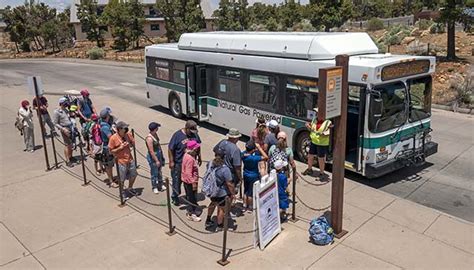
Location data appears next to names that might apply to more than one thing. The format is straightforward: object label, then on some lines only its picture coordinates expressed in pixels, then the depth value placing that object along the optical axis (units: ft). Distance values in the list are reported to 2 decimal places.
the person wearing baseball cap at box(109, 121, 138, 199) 28.22
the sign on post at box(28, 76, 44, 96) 36.09
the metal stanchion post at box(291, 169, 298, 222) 25.74
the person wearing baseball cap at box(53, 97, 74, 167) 36.20
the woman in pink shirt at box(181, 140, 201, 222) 25.09
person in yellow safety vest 31.40
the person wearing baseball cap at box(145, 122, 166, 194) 28.22
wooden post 22.61
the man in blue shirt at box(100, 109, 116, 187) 31.58
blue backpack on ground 23.31
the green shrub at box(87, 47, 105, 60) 140.15
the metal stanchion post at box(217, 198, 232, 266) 20.62
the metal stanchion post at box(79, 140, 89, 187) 32.65
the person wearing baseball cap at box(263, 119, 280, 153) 27.25
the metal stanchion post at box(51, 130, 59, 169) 37.04
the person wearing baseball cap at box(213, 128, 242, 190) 24.14
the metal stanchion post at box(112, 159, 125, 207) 28.43
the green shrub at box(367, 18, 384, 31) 143.74
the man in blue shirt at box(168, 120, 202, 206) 26.35
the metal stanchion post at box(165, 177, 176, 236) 23.95
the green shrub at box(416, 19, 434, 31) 123.52
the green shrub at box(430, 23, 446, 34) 108.48
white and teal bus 30.30
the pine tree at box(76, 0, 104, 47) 171.22
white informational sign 22.29
